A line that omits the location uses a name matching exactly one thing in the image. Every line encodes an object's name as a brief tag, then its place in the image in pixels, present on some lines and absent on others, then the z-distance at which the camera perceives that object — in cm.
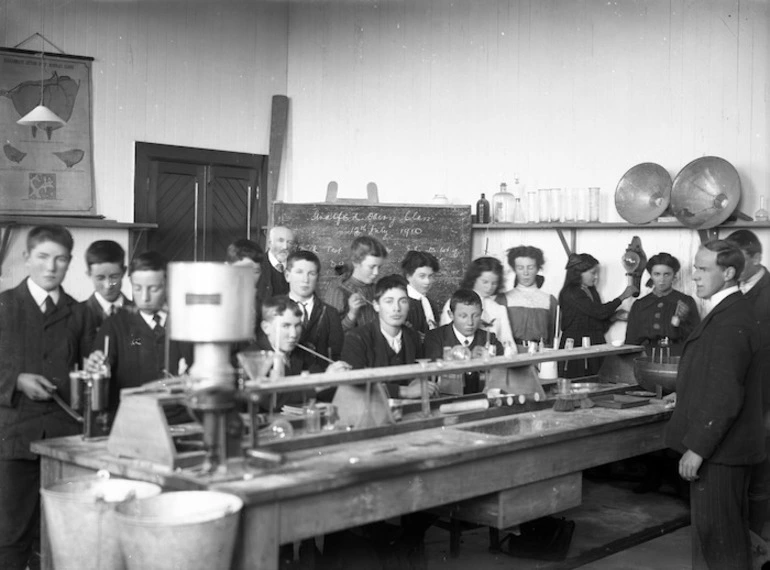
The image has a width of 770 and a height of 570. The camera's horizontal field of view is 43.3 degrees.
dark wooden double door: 802
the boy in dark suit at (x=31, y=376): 395
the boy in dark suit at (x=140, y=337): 397
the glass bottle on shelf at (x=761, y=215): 671
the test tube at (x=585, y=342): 538
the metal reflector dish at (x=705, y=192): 680
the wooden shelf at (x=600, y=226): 676
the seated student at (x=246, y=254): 548
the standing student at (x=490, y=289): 634
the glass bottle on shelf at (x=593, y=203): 759
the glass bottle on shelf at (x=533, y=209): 786
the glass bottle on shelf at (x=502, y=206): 805
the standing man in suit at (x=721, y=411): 405
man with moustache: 619
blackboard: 816
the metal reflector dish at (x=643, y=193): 718
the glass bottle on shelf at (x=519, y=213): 799
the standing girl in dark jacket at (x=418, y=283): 623
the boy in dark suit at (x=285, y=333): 429
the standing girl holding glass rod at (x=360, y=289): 595
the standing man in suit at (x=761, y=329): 500
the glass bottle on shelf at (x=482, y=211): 816
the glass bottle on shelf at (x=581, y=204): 764
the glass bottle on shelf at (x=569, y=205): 771
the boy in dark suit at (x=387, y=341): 470
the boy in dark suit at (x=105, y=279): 420
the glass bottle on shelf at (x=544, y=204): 780
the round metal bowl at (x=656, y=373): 493
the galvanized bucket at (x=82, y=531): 298
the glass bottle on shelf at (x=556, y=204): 775
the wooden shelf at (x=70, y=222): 693
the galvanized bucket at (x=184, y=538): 279
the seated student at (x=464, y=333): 512
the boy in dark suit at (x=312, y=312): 523
